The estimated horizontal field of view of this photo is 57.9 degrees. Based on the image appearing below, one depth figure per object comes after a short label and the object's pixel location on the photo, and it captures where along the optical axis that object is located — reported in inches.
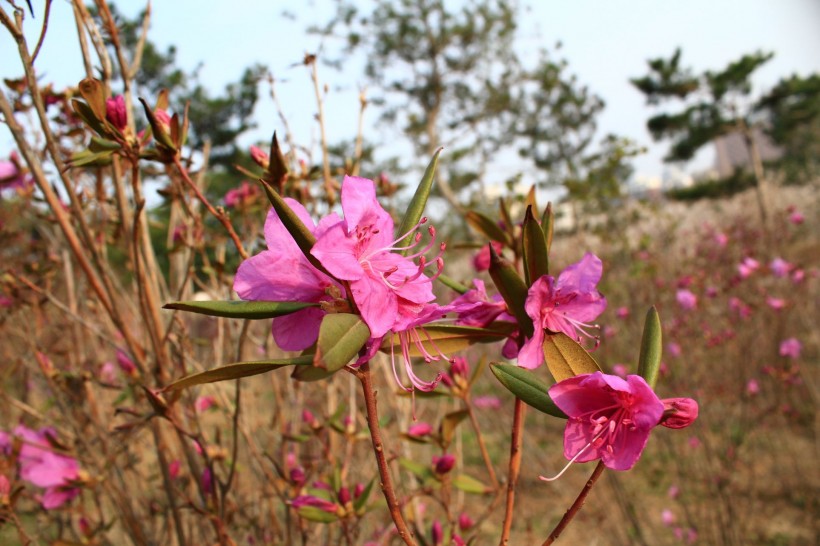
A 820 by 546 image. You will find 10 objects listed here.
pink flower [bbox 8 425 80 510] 18.3
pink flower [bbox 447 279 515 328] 9.7
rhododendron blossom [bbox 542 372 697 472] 8.1
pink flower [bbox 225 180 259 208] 21.5
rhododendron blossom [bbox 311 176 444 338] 7.8
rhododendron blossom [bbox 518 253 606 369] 9.1
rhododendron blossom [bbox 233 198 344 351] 8.1
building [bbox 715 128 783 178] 1579.3
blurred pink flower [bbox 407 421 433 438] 15.9
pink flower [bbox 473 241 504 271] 13.7
